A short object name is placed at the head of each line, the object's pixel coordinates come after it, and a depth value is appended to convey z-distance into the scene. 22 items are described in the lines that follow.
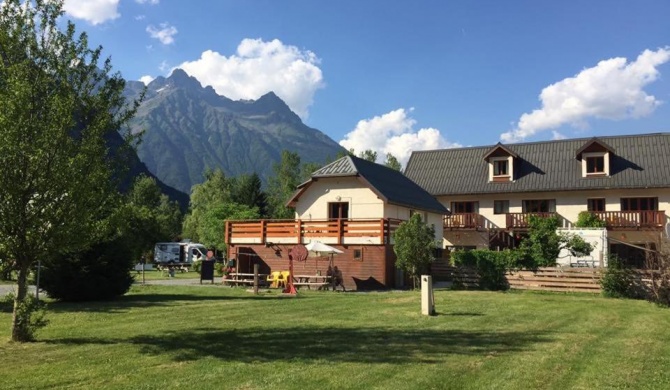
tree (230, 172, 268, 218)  69.75
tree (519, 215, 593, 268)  23.42
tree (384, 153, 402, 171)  74.75
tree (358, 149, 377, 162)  74.00
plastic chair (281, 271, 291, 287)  25.88
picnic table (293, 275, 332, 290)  24.70
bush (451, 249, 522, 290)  23.67
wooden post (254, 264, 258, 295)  22.22
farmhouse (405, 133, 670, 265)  35.94
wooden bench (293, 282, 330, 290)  24.62
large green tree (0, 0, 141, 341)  9.76
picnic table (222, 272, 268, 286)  26.55
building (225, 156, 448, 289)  25.67
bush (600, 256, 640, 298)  20.56
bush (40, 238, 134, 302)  18.08
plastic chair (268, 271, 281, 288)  26.11
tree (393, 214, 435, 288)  22.38
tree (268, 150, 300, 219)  74.19
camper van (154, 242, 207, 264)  58.44
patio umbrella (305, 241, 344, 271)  23.69
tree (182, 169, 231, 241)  75.94
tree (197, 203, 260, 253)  52.10
